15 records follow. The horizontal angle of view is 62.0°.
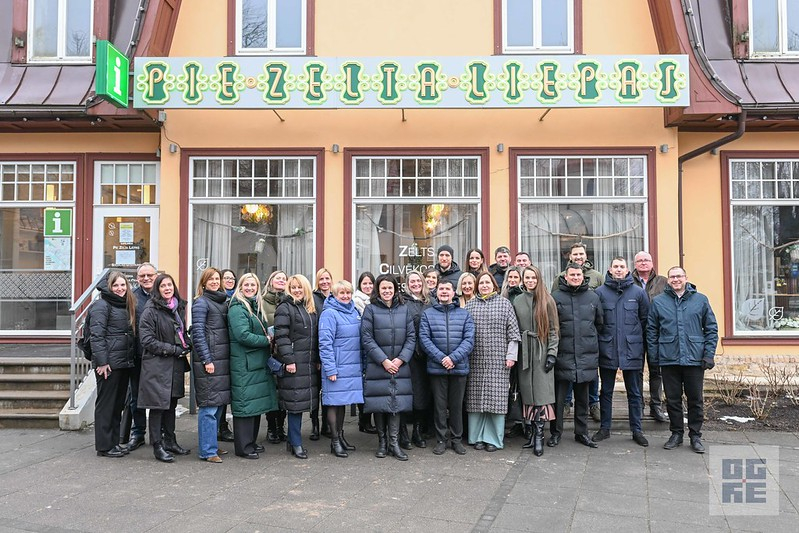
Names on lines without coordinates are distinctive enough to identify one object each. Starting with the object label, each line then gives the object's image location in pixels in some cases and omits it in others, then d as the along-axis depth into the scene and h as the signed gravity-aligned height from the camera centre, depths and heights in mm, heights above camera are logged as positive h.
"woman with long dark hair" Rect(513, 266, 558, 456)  6730 -727
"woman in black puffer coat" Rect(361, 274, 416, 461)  6594 -751
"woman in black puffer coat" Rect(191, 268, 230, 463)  6359 -725
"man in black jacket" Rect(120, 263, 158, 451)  6844 -1151
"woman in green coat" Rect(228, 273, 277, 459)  6422 -811
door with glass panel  10547 +1146
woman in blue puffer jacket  6582 -734
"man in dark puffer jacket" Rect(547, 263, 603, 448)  6801 -550
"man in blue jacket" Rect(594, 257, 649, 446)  6996 -609
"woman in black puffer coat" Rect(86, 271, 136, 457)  6583 -666
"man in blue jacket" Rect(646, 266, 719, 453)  6758 -644
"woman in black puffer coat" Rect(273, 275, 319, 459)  6492 -682
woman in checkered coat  6762 -775
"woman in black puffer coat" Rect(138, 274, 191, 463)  6418 -712
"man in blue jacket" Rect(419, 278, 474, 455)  6660 -714
